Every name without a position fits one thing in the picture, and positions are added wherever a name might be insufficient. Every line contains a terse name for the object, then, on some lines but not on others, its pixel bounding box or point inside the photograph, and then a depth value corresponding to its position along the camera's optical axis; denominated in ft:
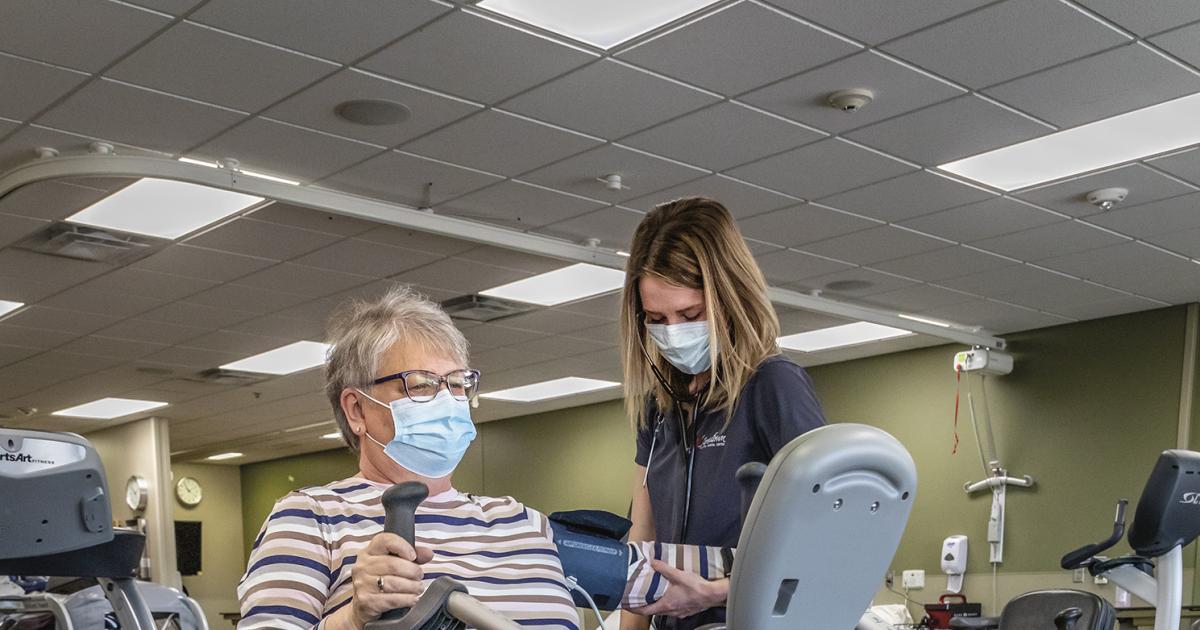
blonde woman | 6.07
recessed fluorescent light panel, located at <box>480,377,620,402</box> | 38.83
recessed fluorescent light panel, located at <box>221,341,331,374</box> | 32.63
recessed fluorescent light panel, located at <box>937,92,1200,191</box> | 18.30
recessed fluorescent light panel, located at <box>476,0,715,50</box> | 14.49
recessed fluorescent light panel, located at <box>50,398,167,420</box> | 39.88
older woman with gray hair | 4.92
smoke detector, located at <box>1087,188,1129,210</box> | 21.29
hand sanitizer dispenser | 32.55
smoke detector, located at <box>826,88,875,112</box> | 16.79
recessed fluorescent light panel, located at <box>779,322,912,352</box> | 31.91
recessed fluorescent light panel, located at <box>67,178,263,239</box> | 20.39
